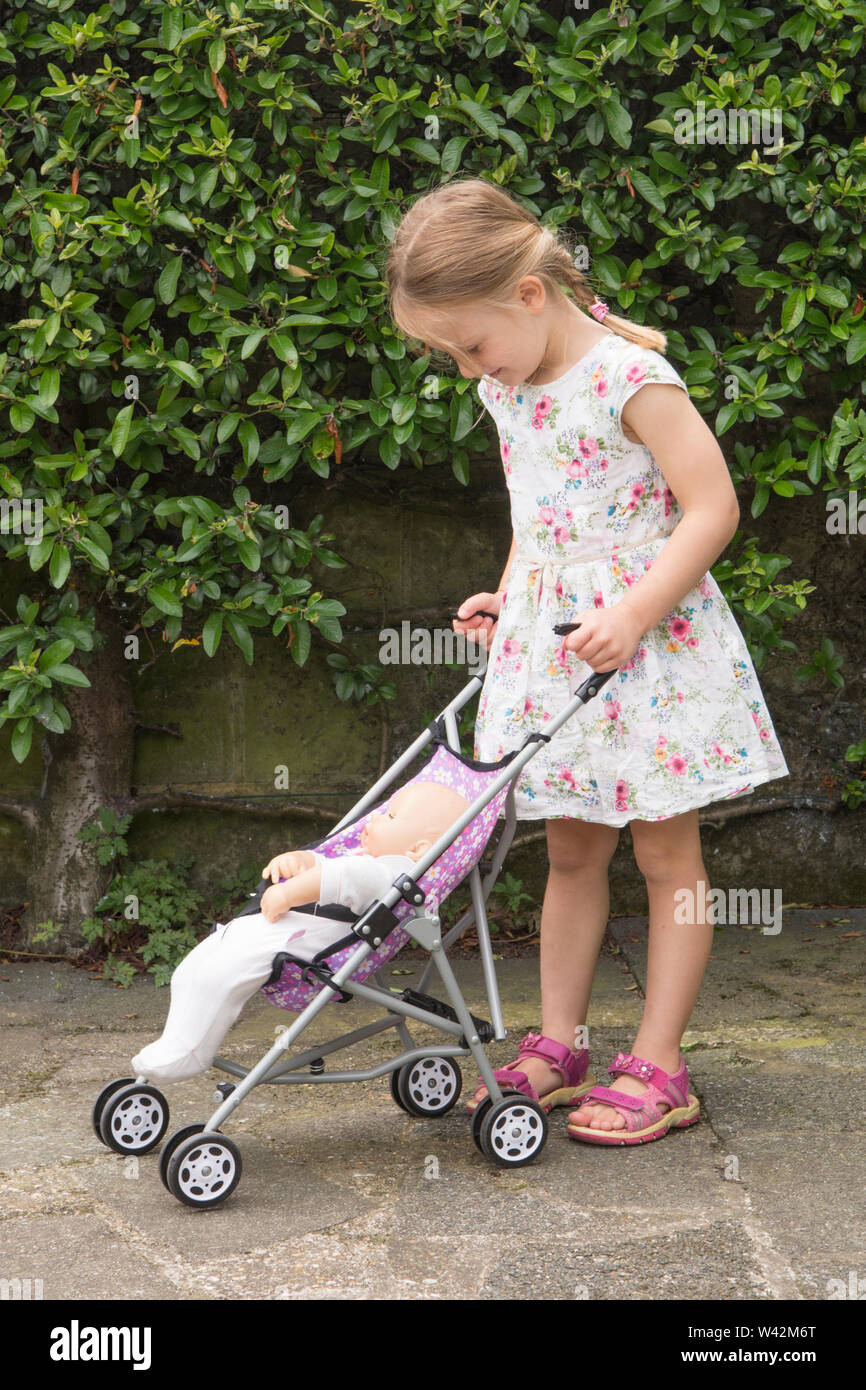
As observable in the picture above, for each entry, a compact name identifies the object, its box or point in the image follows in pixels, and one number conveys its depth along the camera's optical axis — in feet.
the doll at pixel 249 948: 7.98
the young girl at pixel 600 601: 8.30
